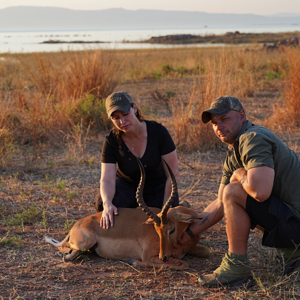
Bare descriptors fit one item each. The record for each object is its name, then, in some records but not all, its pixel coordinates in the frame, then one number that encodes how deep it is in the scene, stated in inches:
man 140.3
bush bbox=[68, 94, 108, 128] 406.0
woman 189.0
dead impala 171.5
